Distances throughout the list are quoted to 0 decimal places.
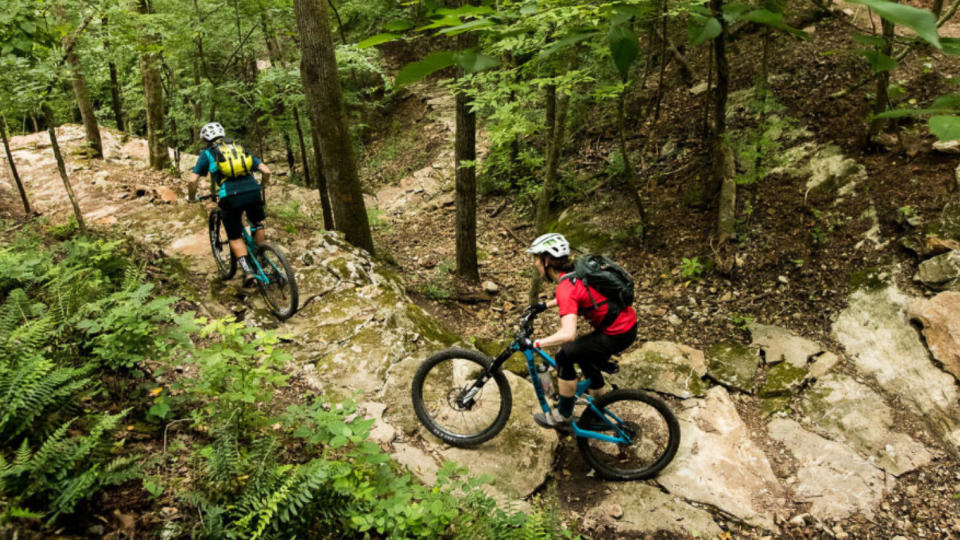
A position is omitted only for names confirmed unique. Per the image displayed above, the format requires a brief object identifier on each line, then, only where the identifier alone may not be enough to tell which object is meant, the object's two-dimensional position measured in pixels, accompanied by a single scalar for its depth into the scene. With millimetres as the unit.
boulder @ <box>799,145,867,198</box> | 6879
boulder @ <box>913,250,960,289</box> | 5375
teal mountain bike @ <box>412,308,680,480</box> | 4727
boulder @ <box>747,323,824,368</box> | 5770
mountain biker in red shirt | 4145
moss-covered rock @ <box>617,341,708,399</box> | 5816
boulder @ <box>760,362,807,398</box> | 5559
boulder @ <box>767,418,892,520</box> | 4383
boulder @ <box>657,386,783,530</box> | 4488
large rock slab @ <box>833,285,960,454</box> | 4863
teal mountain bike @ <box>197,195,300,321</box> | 6051
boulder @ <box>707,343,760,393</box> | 5793
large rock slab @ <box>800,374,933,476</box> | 4688
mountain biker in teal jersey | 5855
